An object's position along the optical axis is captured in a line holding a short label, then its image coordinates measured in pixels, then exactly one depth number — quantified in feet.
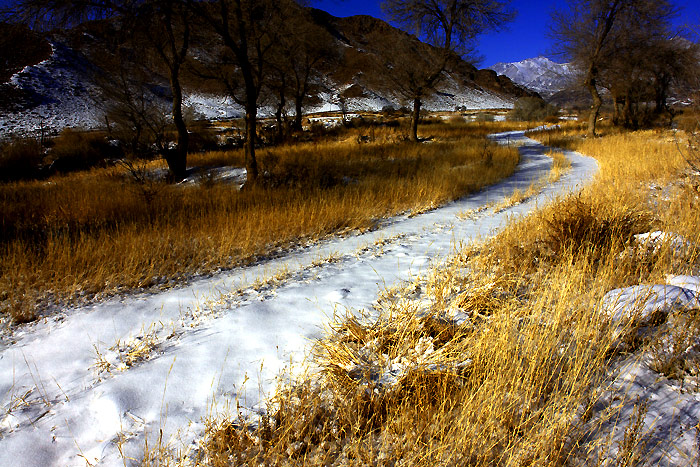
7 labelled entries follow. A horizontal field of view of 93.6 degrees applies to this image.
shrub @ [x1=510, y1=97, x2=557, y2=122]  117.73
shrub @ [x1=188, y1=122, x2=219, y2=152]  58.60
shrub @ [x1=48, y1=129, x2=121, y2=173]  48.73
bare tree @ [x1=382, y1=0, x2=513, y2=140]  49.06
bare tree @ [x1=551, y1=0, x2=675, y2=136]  51.57
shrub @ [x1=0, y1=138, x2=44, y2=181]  43.42
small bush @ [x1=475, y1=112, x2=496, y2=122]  109.93
